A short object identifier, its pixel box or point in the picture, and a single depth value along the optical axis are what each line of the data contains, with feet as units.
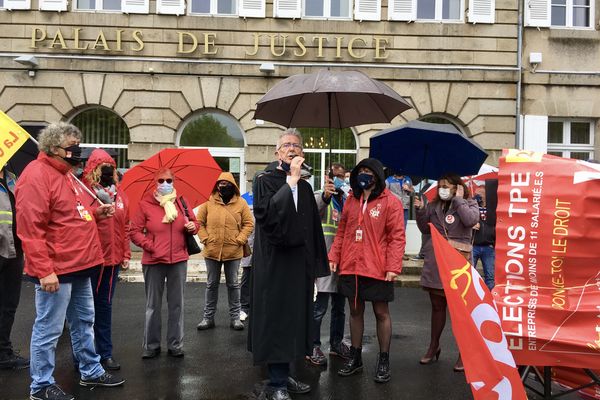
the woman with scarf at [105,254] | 16.30
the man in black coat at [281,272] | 13.47
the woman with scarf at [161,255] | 17.95
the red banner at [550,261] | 10.74
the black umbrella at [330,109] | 17.75
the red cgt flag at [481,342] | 10.47
